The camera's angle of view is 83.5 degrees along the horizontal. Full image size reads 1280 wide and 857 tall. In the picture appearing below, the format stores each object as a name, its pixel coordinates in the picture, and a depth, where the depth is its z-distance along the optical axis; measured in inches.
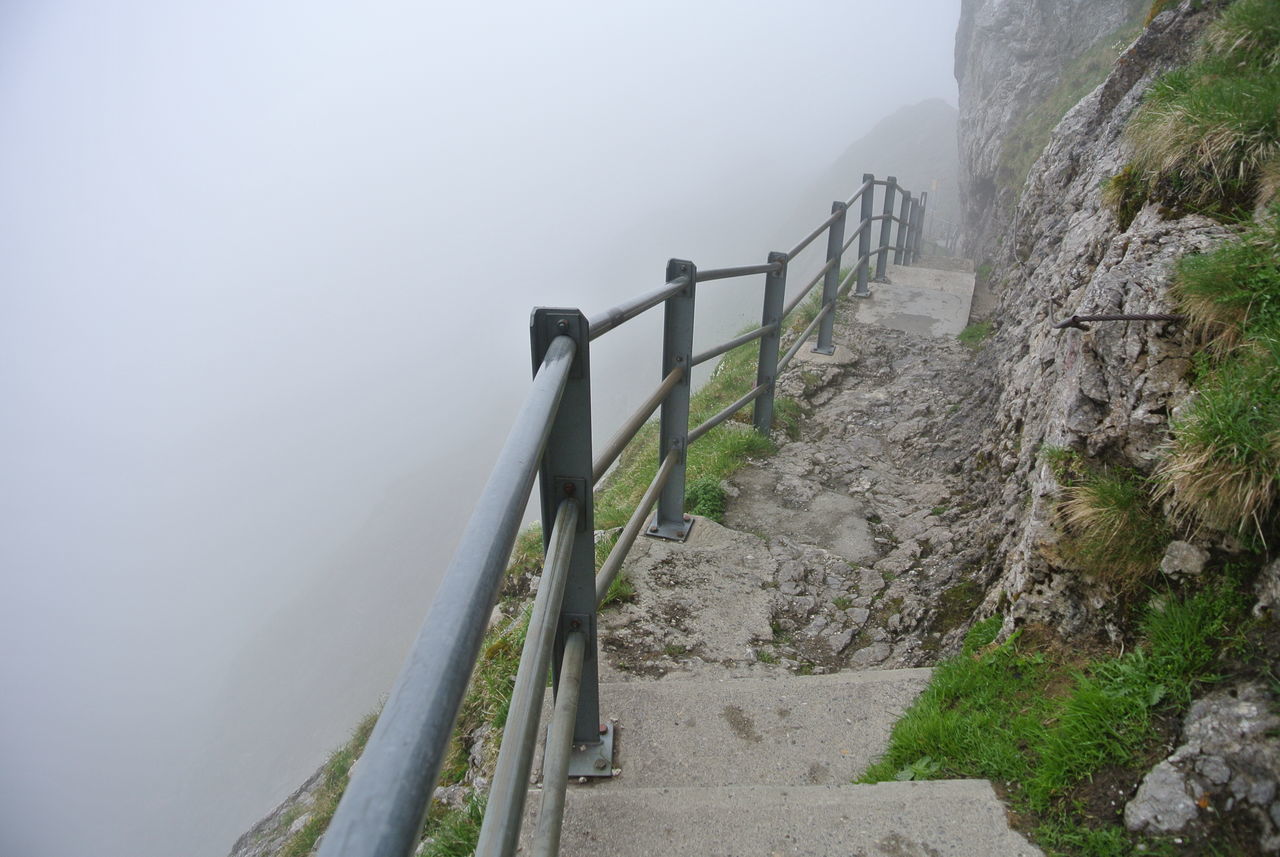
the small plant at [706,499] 171.5
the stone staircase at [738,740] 70.4
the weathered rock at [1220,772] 58.0
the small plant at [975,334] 291.0
